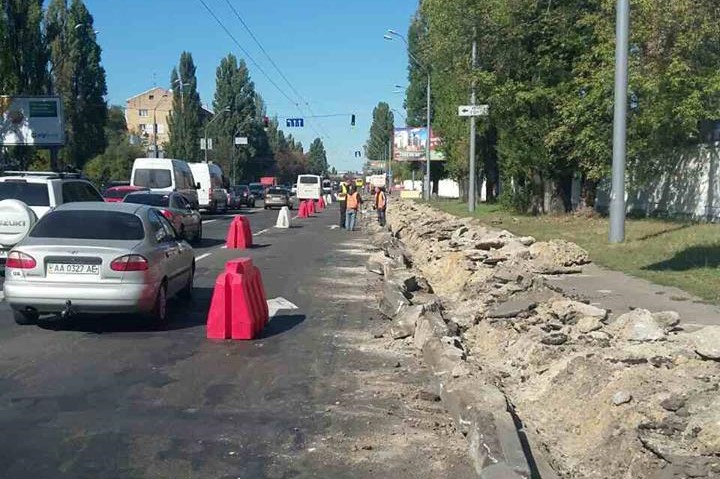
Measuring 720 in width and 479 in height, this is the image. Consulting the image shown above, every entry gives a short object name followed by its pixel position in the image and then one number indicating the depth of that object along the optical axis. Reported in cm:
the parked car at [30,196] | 1445
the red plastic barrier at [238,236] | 2281
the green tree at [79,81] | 6556
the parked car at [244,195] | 5726
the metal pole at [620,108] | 1725
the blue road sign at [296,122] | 7369
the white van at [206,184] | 4294
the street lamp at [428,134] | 5244
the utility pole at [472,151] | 2965
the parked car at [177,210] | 2211
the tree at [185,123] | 8800
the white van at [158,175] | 3137
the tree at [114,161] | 6806
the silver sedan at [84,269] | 966
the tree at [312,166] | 17975
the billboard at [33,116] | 4447
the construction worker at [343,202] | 3257
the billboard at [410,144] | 8006
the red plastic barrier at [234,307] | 958
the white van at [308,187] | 5916
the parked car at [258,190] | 7434
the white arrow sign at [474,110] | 2892
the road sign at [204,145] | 7704
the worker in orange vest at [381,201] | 3272
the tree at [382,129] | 13919
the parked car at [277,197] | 5594
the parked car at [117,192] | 2737
